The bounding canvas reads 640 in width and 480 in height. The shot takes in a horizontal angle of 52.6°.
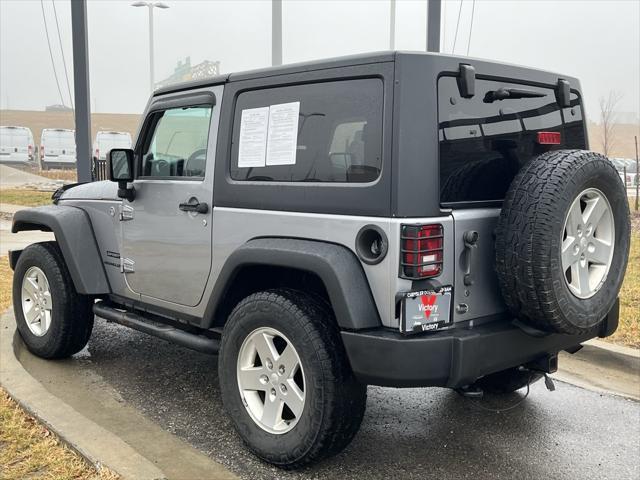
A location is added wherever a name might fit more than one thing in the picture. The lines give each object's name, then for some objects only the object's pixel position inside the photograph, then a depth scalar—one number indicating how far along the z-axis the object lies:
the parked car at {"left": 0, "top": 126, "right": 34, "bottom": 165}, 33.56
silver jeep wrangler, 2.76
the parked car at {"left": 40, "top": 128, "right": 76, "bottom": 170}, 32.88
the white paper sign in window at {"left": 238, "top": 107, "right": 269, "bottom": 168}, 3.37
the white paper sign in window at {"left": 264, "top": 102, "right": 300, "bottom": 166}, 3.22
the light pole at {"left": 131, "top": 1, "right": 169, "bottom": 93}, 24.01
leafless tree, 20.69
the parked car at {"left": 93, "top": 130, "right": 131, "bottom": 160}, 28.52
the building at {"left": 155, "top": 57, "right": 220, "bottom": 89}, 29.78
